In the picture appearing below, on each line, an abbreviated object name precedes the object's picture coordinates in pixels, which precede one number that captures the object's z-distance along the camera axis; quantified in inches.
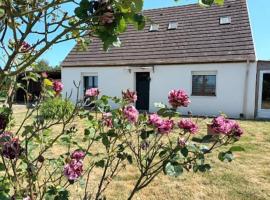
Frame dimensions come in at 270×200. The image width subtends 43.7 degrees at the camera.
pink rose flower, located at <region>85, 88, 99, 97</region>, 100.8
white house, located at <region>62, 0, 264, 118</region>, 607.2
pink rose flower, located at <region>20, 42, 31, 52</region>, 88.0
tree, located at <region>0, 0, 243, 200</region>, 63.0
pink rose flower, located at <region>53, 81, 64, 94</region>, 94.8
